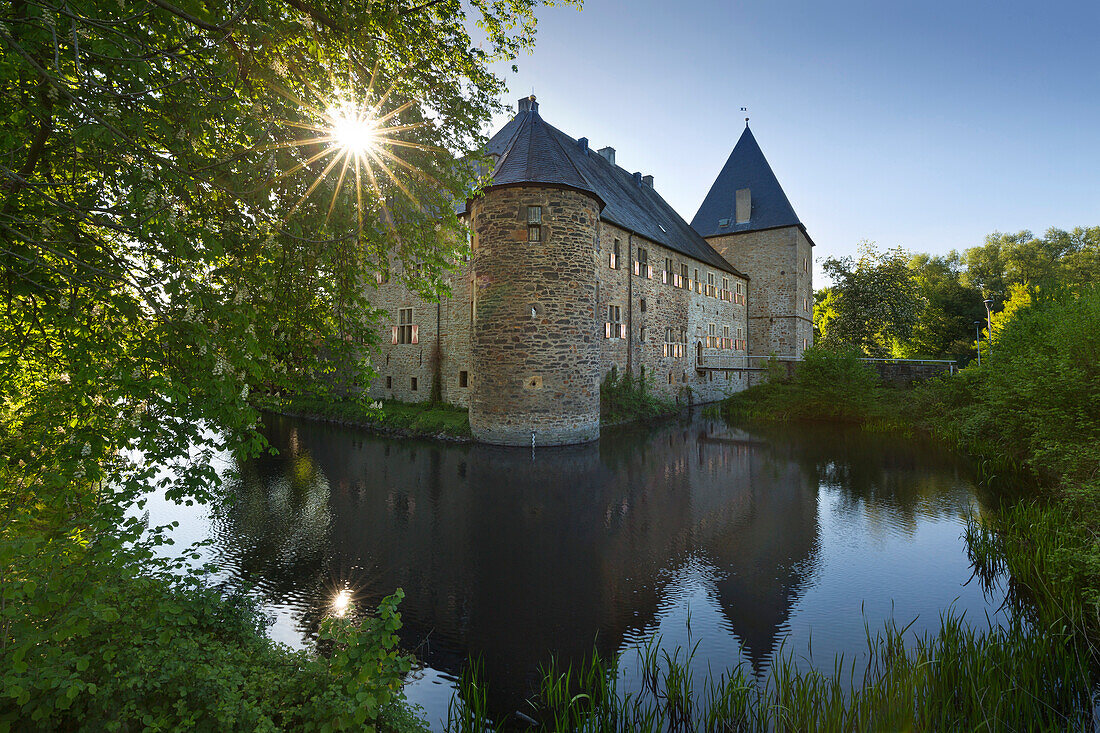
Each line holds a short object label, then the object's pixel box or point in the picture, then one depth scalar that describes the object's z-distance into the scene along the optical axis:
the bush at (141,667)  2.24
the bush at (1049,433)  4.66
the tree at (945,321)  36.75
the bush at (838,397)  18.44
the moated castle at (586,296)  13.91
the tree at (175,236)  2.73
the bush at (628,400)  18.02
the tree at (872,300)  32.19
